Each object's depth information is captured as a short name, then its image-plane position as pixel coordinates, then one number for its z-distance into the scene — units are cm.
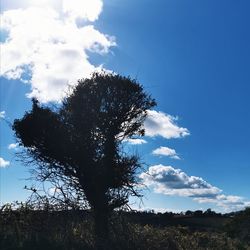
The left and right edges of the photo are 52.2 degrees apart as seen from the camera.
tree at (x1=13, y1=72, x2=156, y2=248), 989
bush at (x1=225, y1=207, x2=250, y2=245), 1819
